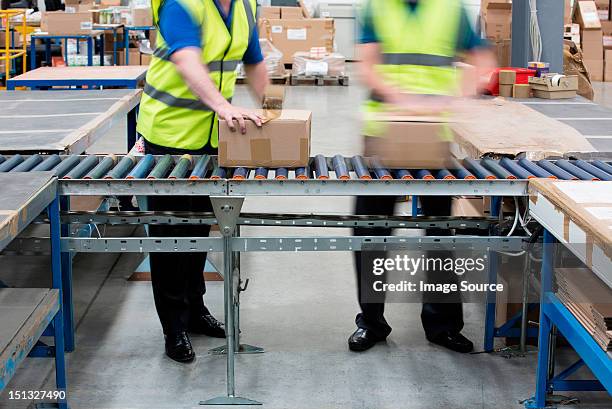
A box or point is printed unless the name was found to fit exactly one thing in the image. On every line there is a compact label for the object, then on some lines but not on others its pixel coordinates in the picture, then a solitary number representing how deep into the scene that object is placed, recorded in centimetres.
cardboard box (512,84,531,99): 592
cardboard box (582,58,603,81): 1449
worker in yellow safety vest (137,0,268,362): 359
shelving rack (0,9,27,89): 1016
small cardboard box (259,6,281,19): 1484
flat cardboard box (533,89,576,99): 582
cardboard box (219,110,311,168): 354
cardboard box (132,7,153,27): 1299
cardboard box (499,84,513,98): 600
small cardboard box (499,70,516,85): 597
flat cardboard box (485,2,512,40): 1073
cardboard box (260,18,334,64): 1407
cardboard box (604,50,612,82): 1441
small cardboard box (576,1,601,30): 1409
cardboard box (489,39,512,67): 889
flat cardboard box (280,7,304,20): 1485
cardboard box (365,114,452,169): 341
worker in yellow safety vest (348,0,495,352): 351
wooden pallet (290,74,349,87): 1339
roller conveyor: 336
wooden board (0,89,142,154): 418
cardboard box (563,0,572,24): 1409
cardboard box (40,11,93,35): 1166
